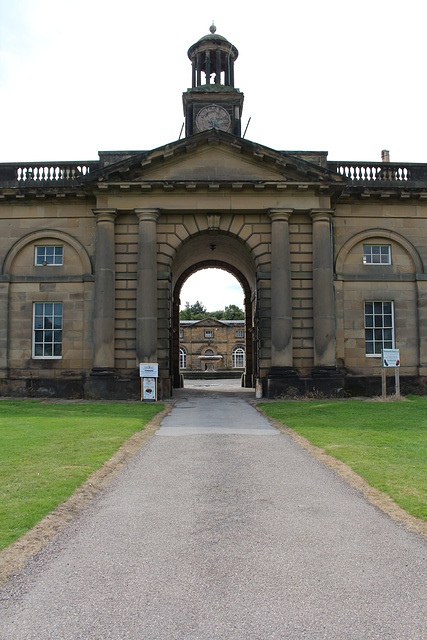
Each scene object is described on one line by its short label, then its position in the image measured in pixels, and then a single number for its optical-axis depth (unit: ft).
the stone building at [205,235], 67.77
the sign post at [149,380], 63.52
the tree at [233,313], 381.79
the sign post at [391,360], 61.16
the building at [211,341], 213.25
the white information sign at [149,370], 63.46
